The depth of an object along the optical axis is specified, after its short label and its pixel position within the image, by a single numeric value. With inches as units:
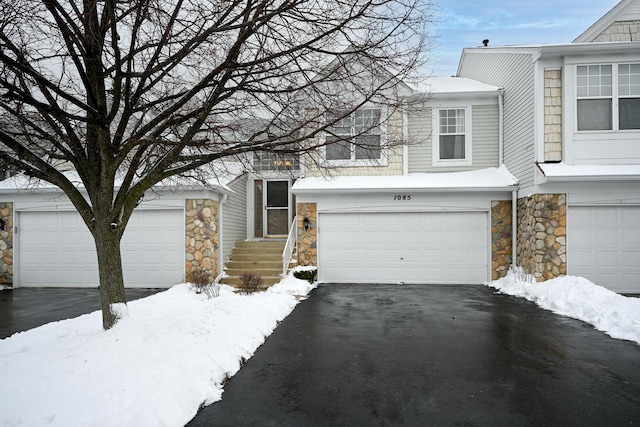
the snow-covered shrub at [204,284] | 399.5
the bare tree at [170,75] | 190.2
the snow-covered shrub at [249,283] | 408.2
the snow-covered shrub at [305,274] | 472.4
